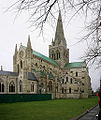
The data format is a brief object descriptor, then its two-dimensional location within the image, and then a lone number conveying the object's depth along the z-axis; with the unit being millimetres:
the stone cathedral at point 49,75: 27777
